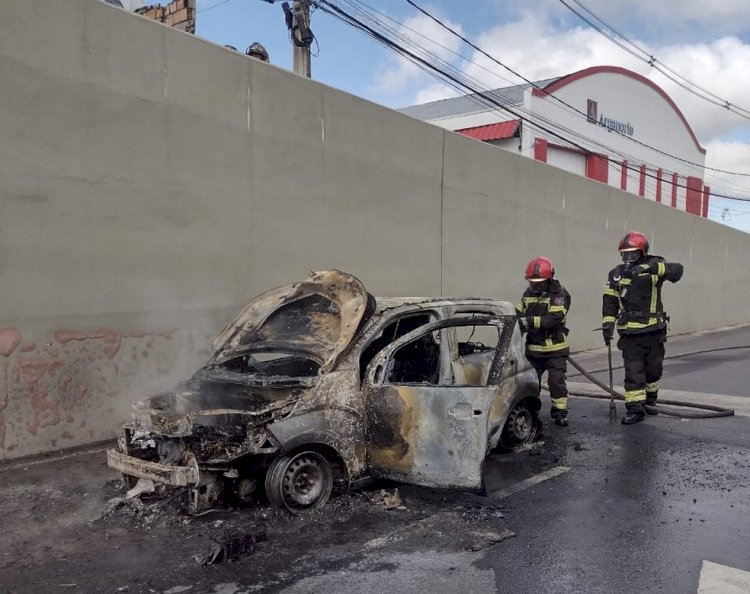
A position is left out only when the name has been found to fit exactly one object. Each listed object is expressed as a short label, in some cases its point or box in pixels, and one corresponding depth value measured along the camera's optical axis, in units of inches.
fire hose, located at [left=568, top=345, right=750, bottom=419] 292.2
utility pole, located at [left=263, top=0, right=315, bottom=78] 487.2
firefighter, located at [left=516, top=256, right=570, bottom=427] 274.1
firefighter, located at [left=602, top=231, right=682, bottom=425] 280.5
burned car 167.8
